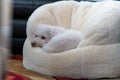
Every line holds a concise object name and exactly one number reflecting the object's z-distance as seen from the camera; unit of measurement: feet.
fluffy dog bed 5.93
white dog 6.18
